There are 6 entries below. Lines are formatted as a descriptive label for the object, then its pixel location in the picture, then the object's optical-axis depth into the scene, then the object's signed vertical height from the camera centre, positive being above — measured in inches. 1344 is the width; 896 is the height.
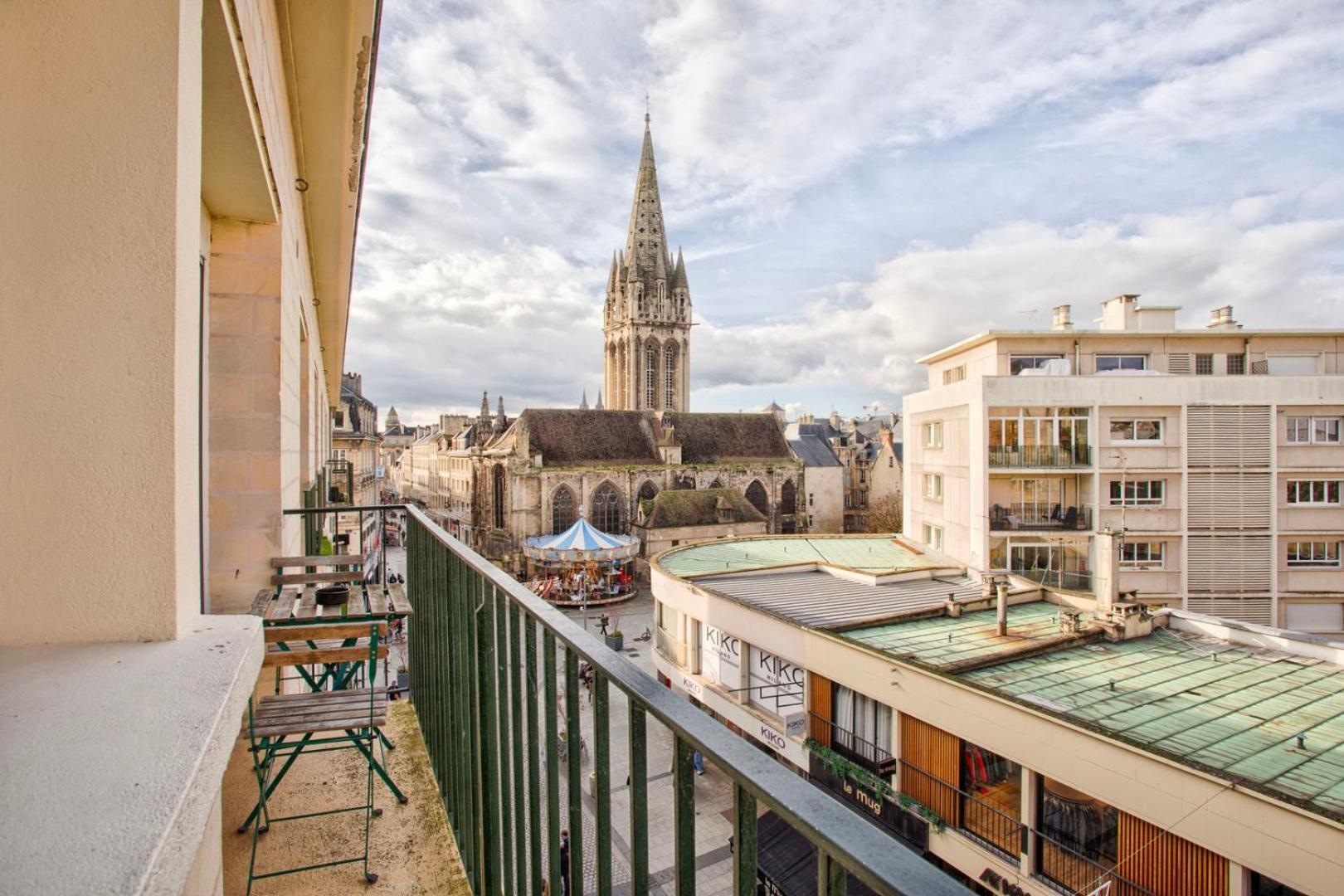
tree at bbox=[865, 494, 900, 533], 2026.3 -191.2
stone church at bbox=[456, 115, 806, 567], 1574.8 -18.6
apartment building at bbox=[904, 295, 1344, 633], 666.8 -32.7
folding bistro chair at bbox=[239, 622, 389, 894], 108.0 -43.2
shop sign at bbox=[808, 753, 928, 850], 394.9 -208.5
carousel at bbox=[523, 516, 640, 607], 1165.1 -220.9
